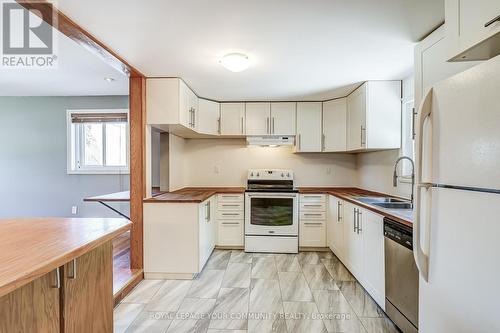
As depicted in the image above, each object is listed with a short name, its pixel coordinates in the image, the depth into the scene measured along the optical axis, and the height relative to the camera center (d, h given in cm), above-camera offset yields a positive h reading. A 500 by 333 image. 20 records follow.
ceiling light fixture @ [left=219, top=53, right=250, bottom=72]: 219 +93
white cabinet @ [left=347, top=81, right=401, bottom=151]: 289 +61
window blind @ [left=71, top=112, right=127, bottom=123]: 405 +79
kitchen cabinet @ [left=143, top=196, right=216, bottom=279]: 273 -83
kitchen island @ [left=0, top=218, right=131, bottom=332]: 86 -47
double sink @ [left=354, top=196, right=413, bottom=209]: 249 -38
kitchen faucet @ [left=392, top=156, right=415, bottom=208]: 254 -10
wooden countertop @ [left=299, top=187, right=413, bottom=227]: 180 -37
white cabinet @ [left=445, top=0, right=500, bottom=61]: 103 +61
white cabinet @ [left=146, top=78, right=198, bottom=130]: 278 +72
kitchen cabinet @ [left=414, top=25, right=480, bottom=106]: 157 +71
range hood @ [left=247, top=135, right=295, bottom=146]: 384 +40
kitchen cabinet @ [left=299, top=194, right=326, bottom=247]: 361 -79
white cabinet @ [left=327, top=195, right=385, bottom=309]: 213 -80
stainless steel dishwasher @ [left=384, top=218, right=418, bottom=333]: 166 -80
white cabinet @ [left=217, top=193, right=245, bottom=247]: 368 -79
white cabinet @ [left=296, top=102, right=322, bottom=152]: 383 +62
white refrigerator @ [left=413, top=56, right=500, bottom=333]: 88 -15
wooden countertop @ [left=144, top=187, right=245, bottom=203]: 274 -37
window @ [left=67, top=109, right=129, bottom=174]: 407 +42
